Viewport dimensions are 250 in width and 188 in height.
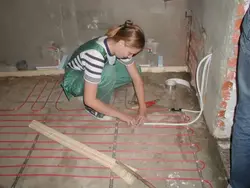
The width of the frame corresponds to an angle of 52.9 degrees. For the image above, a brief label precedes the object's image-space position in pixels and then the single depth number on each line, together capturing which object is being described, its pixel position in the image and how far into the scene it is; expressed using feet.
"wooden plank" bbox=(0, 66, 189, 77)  8.54
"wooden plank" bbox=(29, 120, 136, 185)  4.88
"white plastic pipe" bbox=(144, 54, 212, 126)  5.65
